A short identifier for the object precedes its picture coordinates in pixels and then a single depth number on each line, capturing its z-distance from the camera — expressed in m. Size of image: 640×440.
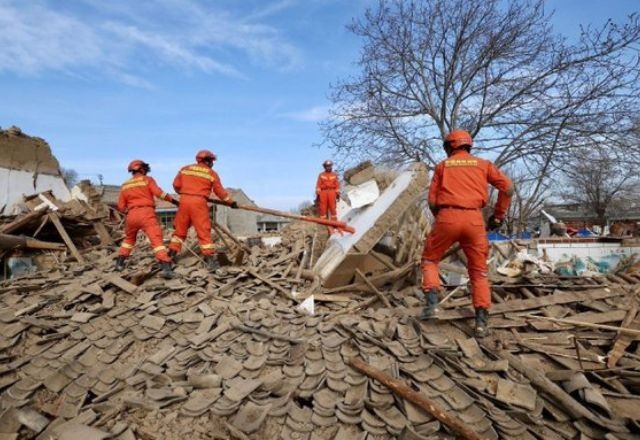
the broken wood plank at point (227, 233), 7.46
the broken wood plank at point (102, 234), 9.50
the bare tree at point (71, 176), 46.73
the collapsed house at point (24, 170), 10.08
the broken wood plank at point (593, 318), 4.15
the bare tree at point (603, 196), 35.22
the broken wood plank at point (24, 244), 7.79
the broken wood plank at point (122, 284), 5.66
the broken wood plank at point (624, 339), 3.54
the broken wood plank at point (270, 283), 5.59
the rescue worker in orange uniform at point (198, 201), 6.09
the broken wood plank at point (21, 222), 8.21
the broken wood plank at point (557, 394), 2.82
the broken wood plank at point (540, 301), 4.31
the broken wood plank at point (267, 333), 4.06
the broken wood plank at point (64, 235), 8.23
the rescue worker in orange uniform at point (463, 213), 3.93
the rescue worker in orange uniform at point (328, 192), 9.92
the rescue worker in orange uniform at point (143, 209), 6.08
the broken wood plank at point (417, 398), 2.70
